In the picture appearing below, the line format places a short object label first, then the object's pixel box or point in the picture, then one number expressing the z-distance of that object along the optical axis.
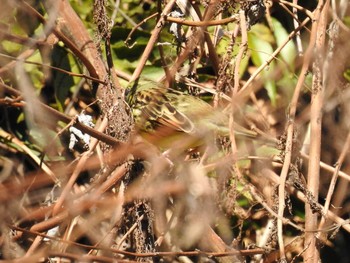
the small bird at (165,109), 6.11
